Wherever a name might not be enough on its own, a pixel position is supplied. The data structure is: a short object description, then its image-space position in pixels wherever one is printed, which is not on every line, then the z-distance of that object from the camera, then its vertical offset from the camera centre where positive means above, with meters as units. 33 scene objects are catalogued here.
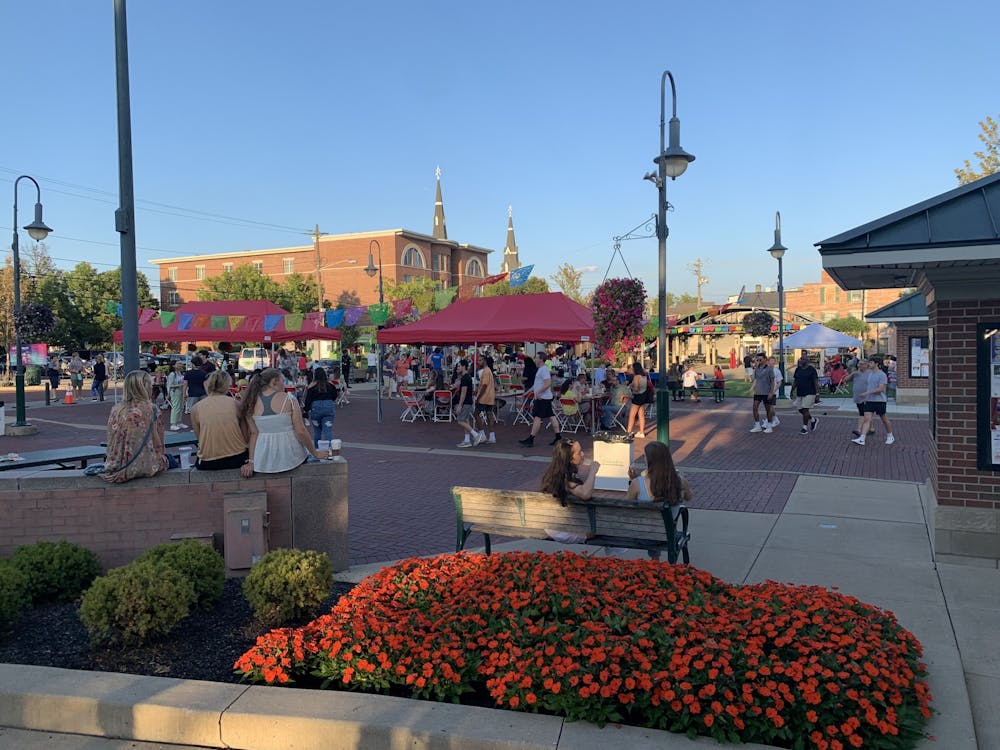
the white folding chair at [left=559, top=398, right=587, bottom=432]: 16.89 -1.52
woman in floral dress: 5.97 -0.59
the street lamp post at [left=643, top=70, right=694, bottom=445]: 11.15 +2.17
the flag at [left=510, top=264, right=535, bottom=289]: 18.64 +2.01
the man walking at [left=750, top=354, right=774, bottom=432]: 16.20 -0.68
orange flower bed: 3.53 -1.55
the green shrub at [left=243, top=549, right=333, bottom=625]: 4.86 -1.47
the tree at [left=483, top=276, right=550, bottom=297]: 67.12 +6.20
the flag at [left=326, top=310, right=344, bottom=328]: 23.55 +1.23
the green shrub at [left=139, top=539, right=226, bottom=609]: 5.11 -1.40
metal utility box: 5.89 -1.34
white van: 43.50 +0.02
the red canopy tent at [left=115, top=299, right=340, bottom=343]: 22.19 +0.97
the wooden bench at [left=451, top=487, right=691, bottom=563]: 5.69 -1.28
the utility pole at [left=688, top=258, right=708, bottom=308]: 91.81 +9.35
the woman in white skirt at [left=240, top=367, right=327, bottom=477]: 6.17 -0.55
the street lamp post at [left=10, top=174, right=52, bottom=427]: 16.78 +2.74
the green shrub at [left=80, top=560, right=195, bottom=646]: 4.51 -1.48
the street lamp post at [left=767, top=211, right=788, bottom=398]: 24.39 +3.34
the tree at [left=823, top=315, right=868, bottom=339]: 68.69 +2.45
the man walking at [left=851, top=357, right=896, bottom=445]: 13.76 -0.80
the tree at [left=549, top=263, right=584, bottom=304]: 58.81 +5.83
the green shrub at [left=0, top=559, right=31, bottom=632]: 4.71 -1.47
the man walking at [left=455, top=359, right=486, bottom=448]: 14.41 -1.20
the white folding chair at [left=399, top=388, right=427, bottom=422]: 18.77 -1.28
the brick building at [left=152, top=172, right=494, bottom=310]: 74.19 +9.95
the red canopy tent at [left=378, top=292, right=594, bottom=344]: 15.56 +0.72
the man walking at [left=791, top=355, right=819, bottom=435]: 15.38 -0.65
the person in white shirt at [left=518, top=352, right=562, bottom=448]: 14.25 -0.89
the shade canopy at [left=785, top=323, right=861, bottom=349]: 25.39 +0.47
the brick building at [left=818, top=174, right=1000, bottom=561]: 6.05 -0.08
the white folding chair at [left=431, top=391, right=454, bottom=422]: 18.47 -1.26
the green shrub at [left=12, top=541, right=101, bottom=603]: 5.38 -1.51
